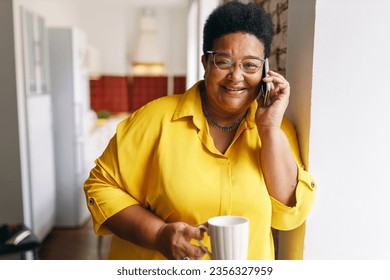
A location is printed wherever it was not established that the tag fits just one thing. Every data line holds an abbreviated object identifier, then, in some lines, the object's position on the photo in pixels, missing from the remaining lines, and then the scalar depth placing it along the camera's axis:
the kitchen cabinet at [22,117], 2.12
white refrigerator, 2.70
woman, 0.73
